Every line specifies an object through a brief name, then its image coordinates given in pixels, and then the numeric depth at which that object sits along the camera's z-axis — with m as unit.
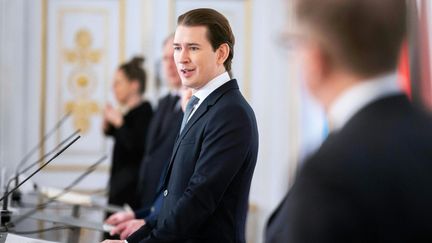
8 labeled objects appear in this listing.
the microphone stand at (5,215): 4.04
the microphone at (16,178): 4.62
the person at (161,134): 5.89
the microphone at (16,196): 5.02
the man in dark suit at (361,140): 1.81
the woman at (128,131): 7.11
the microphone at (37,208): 4.07
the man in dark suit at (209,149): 3.39
